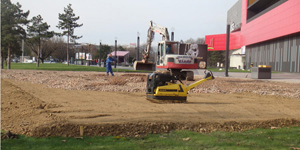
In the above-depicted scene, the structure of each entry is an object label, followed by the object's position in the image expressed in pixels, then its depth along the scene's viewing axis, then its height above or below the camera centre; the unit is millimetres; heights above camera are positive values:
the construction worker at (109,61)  23969 +654
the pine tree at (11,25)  34312 +5447
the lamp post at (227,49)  28455 +2143
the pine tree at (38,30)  48969 +6840
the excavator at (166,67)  9836 +68
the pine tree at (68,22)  63375 +10721
